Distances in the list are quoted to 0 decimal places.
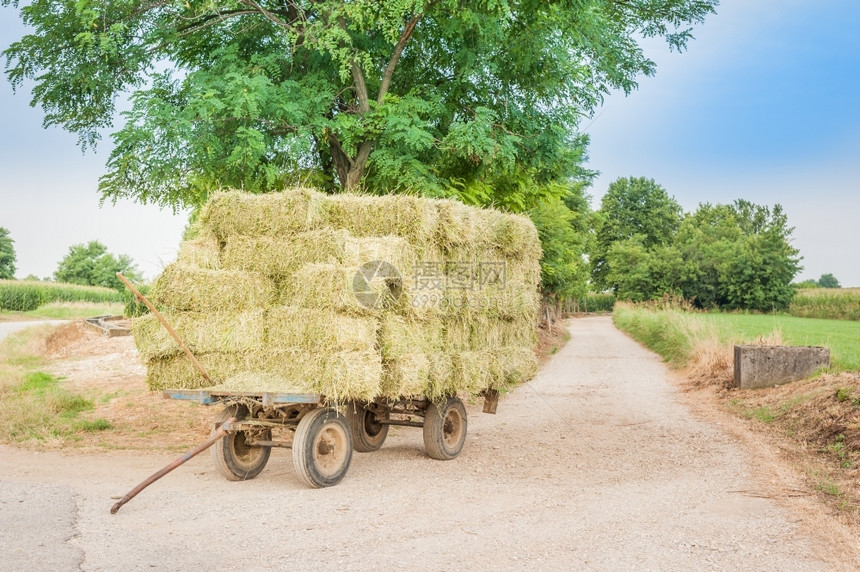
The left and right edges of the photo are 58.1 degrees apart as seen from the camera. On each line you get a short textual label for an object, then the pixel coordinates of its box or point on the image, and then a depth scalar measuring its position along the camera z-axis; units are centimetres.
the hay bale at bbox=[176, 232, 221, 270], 898
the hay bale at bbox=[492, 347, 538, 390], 1072
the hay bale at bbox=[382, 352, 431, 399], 850
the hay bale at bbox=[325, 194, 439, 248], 901
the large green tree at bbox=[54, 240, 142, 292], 9875
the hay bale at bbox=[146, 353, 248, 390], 860
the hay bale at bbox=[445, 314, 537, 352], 978
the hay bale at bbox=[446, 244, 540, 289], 985
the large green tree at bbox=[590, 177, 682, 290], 8825
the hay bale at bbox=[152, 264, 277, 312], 859
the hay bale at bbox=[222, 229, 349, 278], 871
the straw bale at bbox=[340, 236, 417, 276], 833
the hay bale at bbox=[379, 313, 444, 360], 846
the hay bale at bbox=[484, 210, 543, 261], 1067
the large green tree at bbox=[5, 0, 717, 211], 1329
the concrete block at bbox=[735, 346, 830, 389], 1524
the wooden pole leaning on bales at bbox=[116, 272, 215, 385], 787
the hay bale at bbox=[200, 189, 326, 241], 897
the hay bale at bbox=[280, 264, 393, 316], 809
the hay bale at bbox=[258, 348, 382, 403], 791
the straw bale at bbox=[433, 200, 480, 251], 952
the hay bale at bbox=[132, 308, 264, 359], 855
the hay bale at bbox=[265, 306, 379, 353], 803
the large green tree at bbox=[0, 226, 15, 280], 8669
